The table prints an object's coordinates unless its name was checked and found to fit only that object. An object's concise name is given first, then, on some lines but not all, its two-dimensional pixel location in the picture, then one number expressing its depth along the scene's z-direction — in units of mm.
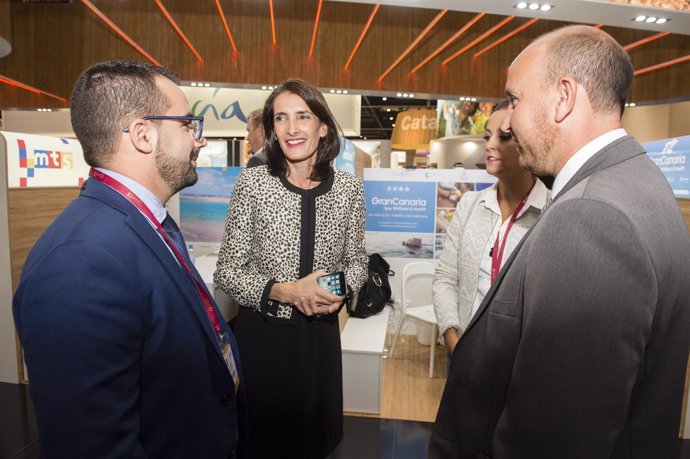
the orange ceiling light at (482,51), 5978
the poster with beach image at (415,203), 4875
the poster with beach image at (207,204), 5047
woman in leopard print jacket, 1656
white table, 3318
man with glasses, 797
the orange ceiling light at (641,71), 5521
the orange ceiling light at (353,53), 5899
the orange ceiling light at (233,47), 6035
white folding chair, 4098
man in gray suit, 701
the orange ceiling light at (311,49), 6074
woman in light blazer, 1663
